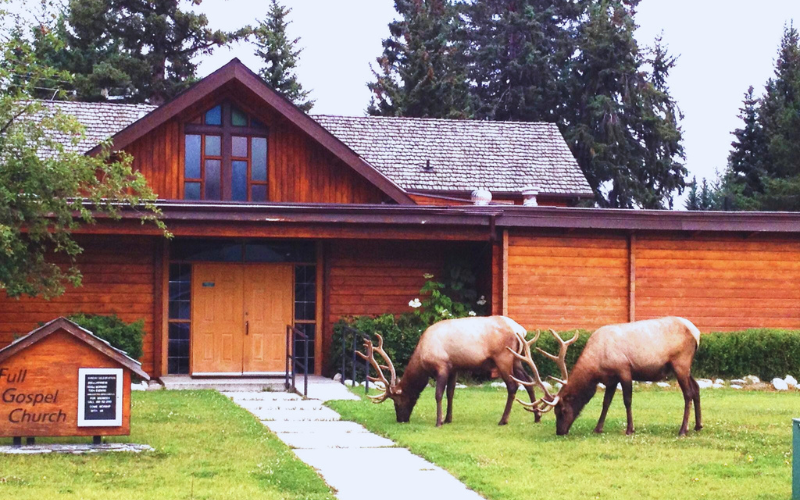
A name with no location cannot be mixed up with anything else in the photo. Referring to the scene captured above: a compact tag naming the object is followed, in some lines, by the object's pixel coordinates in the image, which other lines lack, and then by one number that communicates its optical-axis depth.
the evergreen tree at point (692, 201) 56.91
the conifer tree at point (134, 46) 42.41
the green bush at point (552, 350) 19.77
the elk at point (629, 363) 13.21
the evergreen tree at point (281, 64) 47.25
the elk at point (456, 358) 14.33
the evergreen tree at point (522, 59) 48.88
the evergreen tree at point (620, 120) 47.22
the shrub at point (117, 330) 19.02
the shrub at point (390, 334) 19.75
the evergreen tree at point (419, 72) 43.78
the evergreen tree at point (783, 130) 42.09
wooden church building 20.28
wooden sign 11.49
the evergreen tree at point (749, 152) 48.69
